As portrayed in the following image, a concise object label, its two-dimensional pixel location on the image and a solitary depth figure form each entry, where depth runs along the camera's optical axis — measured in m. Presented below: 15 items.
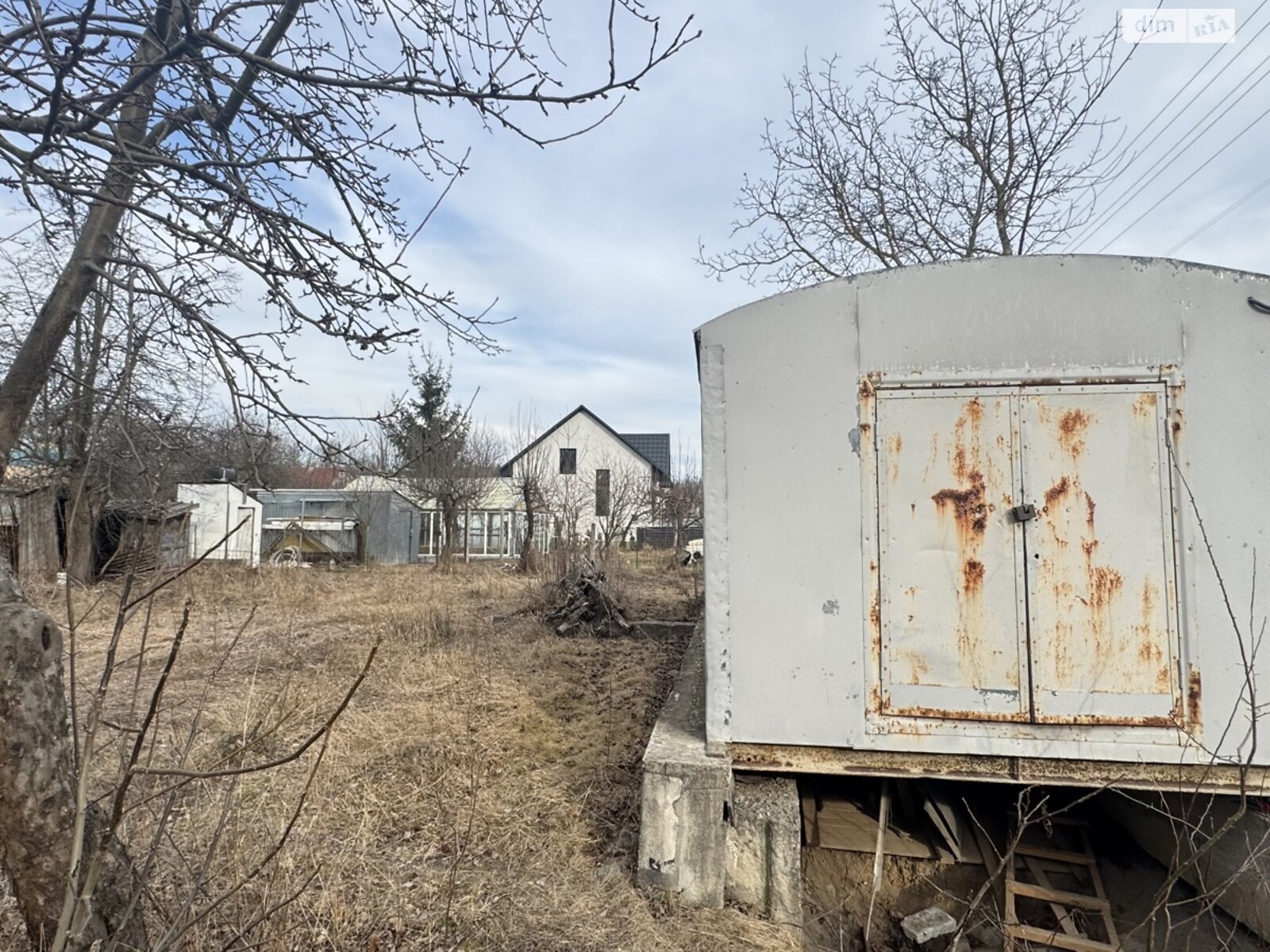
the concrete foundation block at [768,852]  3.28
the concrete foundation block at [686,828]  3.21
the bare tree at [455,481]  18.19
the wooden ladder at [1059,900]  3.58
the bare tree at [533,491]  15.37
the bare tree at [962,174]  11.45
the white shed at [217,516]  16.89
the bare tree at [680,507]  20.62
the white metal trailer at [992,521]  3.12
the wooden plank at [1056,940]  3.56
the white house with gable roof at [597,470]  16.28
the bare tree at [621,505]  15.20
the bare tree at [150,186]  1.68
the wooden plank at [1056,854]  4.04
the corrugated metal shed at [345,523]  19.67
